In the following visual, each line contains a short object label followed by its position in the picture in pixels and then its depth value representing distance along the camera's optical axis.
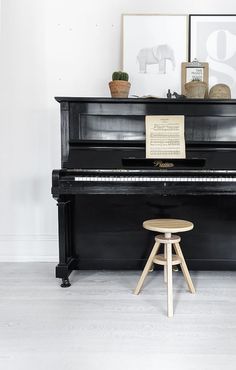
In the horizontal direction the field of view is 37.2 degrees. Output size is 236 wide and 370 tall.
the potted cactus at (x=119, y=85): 2.57
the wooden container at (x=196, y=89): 2.60
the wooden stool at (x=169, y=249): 2.05
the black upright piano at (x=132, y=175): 2.45
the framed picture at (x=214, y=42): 2.86
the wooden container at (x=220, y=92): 2.63
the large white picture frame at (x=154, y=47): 2.87
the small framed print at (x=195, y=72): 2.83
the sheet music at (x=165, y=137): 2.51
